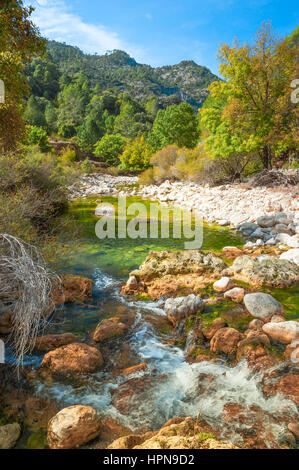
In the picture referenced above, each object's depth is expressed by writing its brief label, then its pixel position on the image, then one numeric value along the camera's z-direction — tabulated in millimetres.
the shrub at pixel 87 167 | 43031
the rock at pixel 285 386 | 3119
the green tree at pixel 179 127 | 37250
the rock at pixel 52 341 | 4164
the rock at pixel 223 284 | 5820
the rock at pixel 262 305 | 4758
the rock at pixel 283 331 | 4031
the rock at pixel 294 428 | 2654
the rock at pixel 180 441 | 2123
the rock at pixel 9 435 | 2570
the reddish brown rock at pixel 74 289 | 5723
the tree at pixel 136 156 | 47594
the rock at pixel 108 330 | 4477
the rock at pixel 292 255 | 6896
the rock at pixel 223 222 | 12336
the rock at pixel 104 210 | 15961
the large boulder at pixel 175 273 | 6142
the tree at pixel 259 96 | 16141
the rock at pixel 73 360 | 3645
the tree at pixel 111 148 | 56719
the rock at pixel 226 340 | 4001
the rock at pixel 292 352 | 3625
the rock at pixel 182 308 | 4971
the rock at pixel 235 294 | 5416
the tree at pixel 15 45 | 5918
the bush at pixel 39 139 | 38534
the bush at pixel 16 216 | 4812
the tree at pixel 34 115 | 56103
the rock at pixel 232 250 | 8580
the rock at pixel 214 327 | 4394
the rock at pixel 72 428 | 2561
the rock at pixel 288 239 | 8555
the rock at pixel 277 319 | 4512
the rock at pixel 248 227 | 10902
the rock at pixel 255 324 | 4421
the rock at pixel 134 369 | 3733
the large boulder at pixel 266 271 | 6125
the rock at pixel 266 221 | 10863
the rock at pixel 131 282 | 6352
